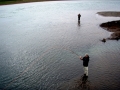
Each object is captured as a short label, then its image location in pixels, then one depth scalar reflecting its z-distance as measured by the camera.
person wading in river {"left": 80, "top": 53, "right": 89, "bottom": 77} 11.29
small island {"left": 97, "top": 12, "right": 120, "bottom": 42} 22.01
